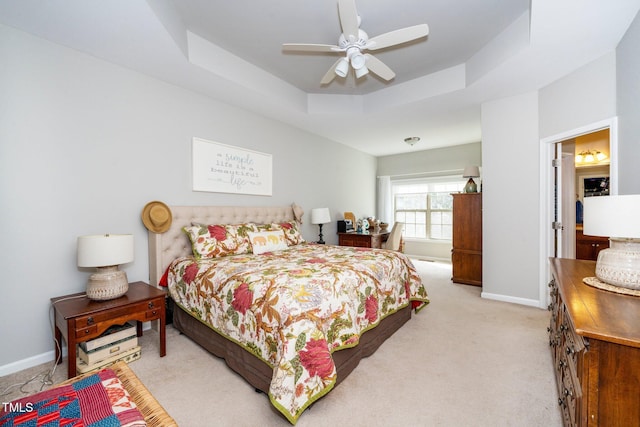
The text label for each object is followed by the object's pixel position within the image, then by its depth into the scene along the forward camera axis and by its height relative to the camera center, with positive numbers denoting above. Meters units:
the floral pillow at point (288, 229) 3.47 -0.24
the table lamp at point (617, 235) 1.33 -0.12
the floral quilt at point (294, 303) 1.53 -0.65
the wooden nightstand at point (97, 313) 1.83 -0.74
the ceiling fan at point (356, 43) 1.92 +1.33
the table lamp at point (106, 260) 2.00 -0.36
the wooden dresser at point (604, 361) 0.94 -0.55
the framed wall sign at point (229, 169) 3.19 +0.55
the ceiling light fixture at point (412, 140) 4.98 +1.30
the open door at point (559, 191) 2.48 +0.23
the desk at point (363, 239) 5.00 -0.52
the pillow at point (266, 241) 3.10 -0.35
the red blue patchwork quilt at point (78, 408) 0.90 -0.69
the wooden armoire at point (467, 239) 4.28 -0.45
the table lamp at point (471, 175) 4.43 +0.59
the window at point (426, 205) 6.41 +0.14
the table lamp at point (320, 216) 4.52 -0.08
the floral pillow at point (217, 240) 2.78 -0.30
